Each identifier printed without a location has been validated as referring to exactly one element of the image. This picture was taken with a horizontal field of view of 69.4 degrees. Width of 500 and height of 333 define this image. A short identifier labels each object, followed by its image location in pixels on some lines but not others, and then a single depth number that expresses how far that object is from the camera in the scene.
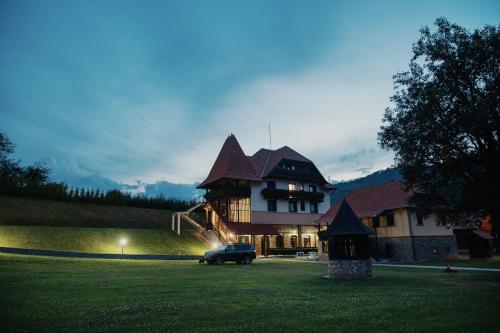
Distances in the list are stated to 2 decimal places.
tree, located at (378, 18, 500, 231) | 18.30
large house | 47.19
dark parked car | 30.53
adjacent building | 36.09
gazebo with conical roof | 19.34
